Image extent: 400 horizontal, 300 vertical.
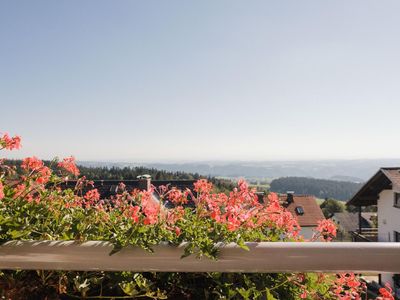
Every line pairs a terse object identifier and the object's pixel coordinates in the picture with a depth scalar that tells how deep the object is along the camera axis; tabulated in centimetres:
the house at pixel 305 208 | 2687
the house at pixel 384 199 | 1308
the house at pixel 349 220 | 5028
